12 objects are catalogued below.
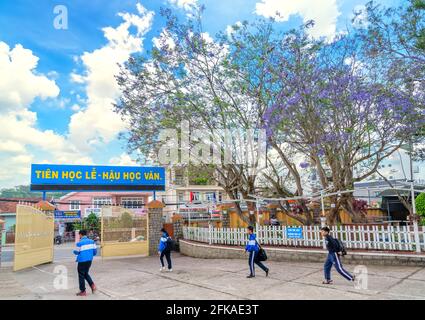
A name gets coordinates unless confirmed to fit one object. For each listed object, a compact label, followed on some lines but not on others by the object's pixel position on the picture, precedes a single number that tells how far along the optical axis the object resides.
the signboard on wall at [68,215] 34.30
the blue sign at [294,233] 11.06
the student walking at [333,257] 7.05
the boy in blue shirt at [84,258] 7.08
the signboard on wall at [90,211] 36.86
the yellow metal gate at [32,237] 11.07
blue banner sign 13.86
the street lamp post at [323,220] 10.27
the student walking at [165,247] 10.06
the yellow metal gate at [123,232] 14.50
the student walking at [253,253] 8.39
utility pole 8.91
